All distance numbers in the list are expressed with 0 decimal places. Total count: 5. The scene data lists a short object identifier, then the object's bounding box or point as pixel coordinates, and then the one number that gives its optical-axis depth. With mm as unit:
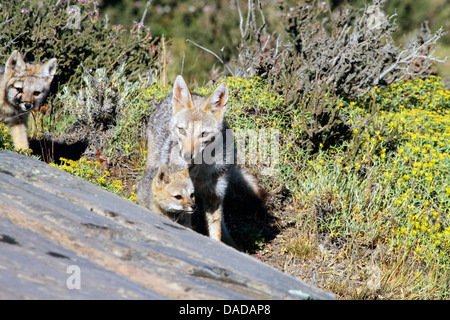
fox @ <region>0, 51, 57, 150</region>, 11383
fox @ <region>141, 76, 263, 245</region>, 9300
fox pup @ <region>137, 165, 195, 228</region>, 8680
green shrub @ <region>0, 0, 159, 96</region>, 12984
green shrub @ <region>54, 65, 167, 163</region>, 11758
